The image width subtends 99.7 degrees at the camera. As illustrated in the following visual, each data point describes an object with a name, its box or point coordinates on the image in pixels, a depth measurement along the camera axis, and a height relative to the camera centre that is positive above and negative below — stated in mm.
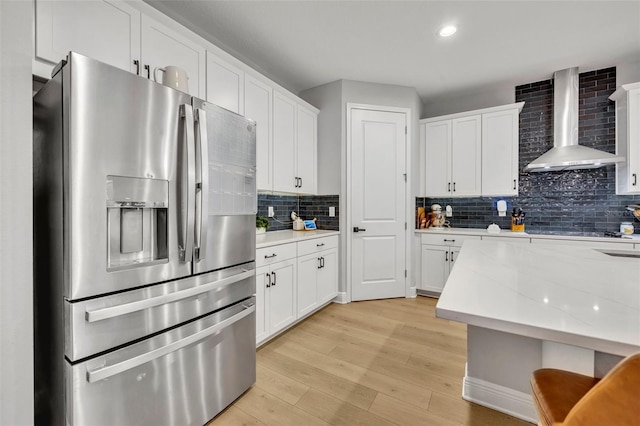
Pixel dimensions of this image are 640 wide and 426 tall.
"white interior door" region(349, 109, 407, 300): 3416 +94
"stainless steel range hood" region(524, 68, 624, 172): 3055 +957
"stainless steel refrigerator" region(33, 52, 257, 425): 1038 -180
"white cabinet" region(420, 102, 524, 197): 3385 +768
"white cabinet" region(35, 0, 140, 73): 1291 +958
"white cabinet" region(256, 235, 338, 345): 2180 -677
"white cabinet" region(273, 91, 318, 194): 2795 +737
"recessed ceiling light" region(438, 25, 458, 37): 2392 +1624
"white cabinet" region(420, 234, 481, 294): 3451 -616
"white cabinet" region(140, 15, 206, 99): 1703 +1077
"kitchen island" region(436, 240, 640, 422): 692 -291
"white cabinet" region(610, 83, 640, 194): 2760 +767
